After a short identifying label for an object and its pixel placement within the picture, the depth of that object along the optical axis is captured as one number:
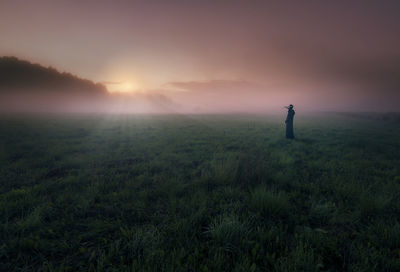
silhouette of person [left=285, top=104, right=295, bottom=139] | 12.83
